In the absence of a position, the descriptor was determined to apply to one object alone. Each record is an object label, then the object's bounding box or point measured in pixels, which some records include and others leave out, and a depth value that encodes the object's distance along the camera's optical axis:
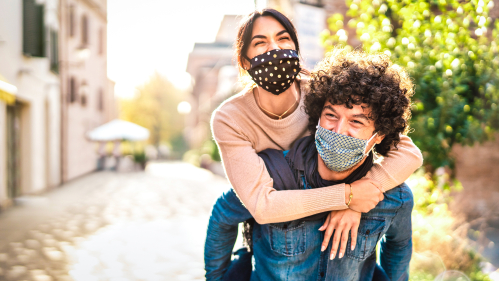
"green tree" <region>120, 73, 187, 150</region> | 40.25
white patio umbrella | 22.06
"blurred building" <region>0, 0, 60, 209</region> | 9.99
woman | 2.03
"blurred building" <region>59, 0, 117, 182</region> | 16.34
